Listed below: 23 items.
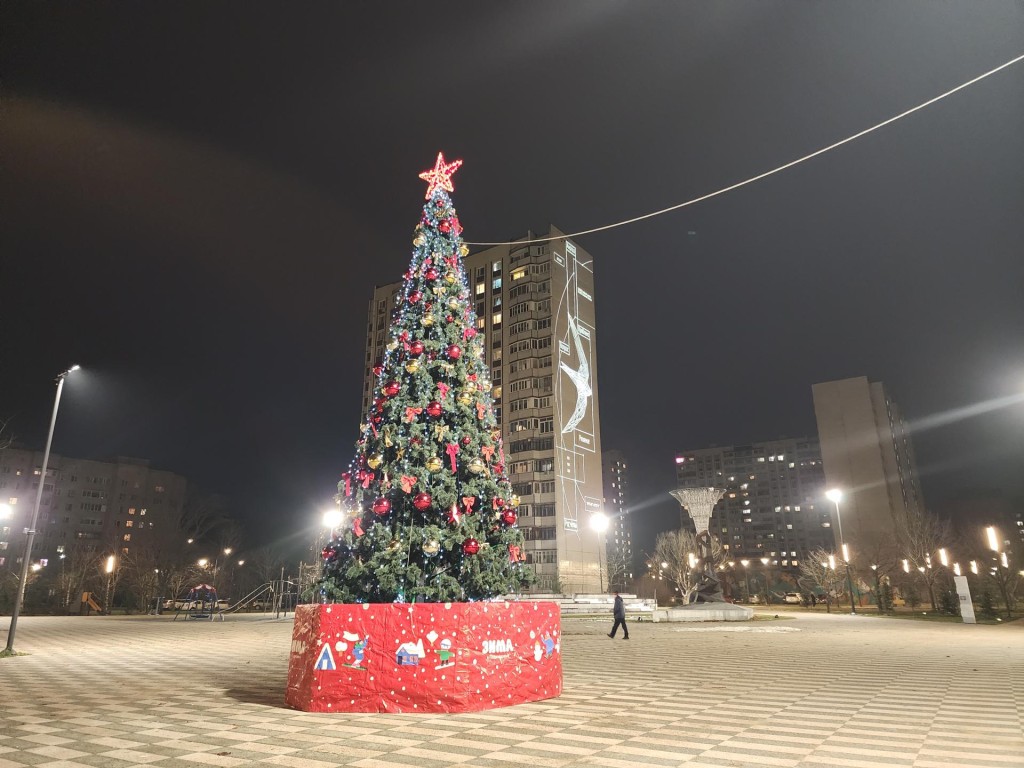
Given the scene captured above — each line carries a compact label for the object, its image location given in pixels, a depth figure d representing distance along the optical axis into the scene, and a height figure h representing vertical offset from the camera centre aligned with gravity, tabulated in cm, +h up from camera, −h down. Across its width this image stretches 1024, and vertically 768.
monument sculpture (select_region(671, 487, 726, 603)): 3225 +129
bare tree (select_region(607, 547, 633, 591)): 7400 -146
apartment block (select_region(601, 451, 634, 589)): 15862 +1722
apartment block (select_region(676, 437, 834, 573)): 13625 +1185
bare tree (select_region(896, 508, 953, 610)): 4147 +43
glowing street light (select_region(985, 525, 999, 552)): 3828 +57
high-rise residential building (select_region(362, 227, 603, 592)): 7394 +2135
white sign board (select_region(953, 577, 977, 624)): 2777 -221
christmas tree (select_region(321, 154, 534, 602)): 931 +129
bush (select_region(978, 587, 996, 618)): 3142 -284
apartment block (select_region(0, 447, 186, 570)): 9681 +1210
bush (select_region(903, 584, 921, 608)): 4438 -322
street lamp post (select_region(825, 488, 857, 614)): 3714 +344
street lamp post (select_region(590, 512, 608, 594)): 3003 +190
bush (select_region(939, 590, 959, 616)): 3394 -286
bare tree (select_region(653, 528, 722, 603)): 4881 -7
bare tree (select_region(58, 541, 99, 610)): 4644 -35
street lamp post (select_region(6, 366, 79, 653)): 1537 +75
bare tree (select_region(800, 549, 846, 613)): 4842 -171
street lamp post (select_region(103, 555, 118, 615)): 4353 -16
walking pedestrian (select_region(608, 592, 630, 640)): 1947 -174
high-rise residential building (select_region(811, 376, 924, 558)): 9938 +1657
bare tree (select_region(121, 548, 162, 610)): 4672 -53
